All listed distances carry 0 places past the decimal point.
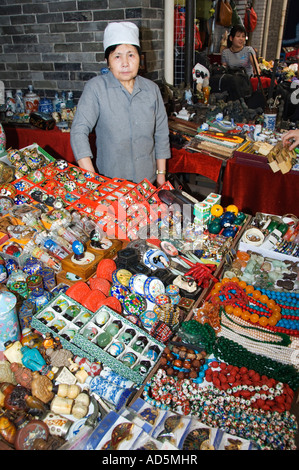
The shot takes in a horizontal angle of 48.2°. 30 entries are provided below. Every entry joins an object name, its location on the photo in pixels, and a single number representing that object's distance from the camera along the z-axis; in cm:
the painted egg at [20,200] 229
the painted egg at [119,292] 167
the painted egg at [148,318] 160
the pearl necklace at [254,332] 161
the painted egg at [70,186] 237
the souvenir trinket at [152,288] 167
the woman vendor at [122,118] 241
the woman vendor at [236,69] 562
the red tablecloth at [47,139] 409
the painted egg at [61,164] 253
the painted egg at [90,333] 143
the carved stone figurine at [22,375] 136
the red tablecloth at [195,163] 370
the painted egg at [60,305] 157
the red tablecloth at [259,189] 340
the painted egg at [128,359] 139
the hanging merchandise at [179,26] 510
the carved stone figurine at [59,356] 143
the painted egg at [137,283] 172
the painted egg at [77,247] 183
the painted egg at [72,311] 156
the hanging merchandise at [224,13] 859
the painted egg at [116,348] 140
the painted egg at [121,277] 175
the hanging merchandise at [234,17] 890
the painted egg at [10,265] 184
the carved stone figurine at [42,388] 131
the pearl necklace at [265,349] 157
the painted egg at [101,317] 150
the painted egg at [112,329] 147
